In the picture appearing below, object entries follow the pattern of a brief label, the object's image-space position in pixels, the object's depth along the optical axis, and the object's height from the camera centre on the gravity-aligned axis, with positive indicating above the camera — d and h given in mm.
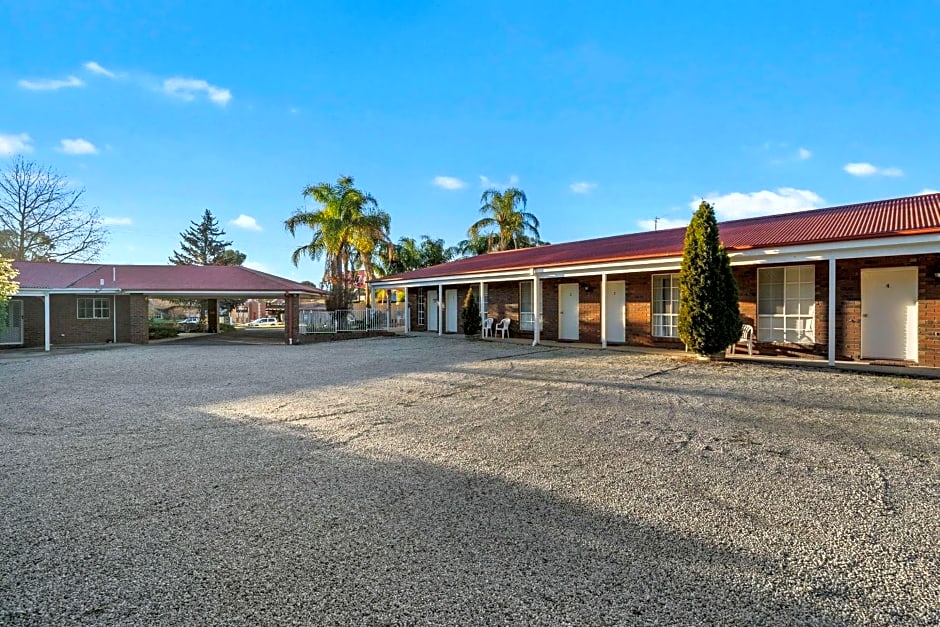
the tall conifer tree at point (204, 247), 57125 +7746
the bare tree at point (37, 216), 29516 +6000
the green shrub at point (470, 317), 18281 -217
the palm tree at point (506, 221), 30141 +5717
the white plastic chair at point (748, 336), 12094 -654
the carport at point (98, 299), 19547 +549
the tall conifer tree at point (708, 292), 11062 +437
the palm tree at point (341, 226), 24859 +4512
